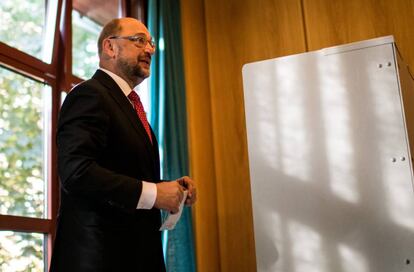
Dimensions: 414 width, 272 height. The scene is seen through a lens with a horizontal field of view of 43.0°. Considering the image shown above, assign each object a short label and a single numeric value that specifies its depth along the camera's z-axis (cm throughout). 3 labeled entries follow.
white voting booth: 170
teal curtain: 254
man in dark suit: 137
